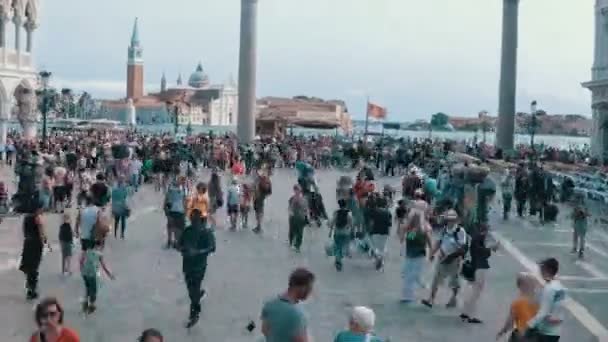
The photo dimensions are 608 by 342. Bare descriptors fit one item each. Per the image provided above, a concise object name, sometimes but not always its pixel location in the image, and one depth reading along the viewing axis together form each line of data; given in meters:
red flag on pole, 58.34
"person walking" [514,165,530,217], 22.48
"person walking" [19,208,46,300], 11.34
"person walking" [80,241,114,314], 10.52
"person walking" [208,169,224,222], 18.89
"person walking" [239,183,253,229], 19.20
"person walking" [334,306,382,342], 5.79
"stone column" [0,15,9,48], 40.59
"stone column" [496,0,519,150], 39.53
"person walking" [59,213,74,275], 12.77
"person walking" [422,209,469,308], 11.38
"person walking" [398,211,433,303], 11.75
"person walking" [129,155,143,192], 25.11
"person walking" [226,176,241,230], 18.72
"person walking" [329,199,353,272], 13.98
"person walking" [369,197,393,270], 13.89
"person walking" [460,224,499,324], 10.73
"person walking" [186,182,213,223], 15.27
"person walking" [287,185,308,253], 15.78
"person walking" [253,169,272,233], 18.58
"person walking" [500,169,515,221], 22.05
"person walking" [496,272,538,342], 7.81
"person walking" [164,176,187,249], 15.90
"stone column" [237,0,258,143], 41.75
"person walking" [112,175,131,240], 17.02
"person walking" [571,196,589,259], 16.20
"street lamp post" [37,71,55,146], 35.16
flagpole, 58.31
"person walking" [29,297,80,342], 5.75
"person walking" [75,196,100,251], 11.56
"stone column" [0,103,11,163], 39.24
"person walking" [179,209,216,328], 10.20
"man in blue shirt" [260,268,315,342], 6.12
